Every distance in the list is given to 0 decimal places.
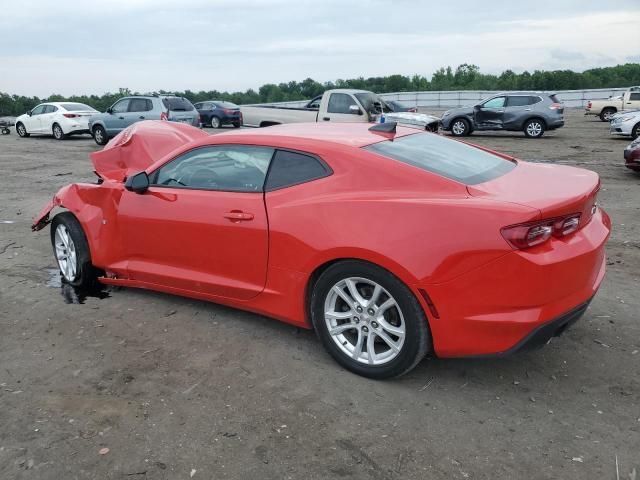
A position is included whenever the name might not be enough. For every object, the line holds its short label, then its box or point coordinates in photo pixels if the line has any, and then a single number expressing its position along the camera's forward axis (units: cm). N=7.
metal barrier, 3816
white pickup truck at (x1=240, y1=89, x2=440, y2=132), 1625
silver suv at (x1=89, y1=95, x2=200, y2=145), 1888
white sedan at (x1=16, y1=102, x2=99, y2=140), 2152
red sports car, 301
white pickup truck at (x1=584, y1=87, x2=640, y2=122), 2478
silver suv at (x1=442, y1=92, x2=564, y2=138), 1955
